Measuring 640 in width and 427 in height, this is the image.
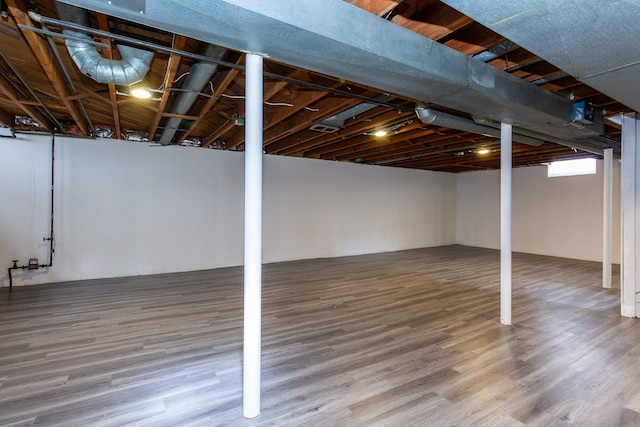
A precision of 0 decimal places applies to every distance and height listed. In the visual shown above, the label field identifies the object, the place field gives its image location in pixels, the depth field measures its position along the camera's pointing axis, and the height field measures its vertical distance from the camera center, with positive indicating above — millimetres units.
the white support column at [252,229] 1778 -84
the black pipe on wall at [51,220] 4923 -109
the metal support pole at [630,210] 3609 +68
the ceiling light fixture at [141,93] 3051 +1199
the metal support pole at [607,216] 4785 +3
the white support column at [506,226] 3309 -109
